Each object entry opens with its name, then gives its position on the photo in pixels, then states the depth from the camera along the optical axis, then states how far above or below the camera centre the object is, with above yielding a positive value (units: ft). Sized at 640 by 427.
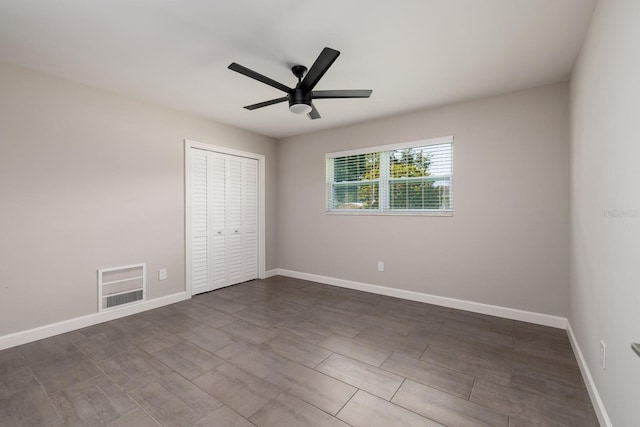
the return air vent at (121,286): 10.25 -2.72
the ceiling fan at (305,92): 7.13 +3.41
